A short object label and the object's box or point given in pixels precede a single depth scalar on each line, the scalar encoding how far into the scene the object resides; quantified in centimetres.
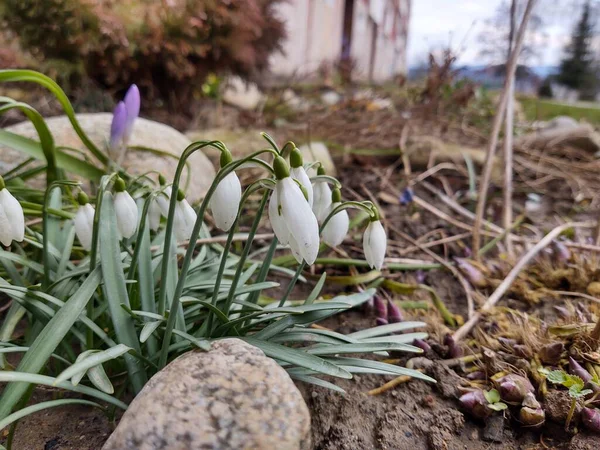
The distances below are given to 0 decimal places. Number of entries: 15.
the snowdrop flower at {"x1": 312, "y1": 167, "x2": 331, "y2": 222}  17
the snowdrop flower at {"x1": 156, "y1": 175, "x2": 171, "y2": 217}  17
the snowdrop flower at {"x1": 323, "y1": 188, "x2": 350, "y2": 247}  17
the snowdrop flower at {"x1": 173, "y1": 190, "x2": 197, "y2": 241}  16
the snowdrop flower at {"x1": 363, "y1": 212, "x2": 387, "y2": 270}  16
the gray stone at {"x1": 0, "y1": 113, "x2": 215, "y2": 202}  33
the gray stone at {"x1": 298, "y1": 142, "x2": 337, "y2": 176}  48
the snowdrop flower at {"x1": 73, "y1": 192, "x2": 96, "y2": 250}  17
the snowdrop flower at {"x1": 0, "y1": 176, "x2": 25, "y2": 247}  15
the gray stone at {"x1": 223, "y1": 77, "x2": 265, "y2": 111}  90
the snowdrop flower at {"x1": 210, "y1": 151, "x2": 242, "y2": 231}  13
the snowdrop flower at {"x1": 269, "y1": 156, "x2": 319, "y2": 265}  13
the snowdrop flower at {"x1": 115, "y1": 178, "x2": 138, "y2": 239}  16
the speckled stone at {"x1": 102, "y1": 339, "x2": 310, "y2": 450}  12
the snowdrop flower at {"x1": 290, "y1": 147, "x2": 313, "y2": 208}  14
